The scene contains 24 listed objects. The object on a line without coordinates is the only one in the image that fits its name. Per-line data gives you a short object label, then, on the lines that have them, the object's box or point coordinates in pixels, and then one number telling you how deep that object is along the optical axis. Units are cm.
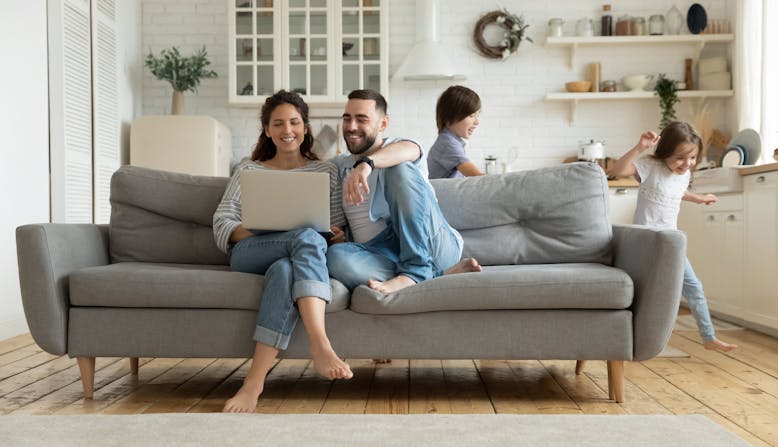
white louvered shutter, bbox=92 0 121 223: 518
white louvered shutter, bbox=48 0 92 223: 456
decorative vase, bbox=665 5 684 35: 604
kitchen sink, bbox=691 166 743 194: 426
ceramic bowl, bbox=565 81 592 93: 603
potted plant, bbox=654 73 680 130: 594
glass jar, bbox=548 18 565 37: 604
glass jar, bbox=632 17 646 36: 602
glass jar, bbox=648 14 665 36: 602
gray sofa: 248
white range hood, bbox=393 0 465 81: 586
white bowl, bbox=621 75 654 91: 599
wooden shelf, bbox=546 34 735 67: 592
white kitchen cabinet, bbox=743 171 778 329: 388
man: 260
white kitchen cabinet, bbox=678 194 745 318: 433
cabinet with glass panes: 596
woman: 240
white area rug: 197
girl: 332
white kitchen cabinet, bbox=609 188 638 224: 554
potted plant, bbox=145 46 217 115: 587
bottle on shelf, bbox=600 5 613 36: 605
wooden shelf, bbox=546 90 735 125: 591
